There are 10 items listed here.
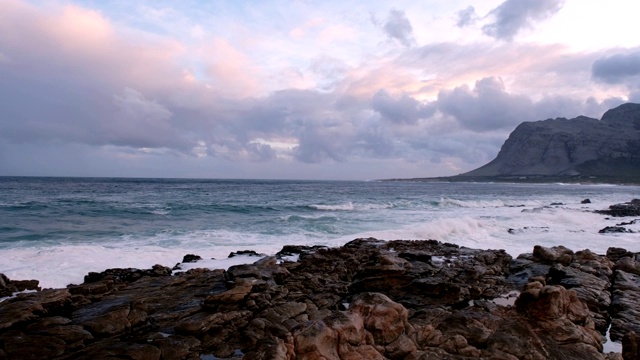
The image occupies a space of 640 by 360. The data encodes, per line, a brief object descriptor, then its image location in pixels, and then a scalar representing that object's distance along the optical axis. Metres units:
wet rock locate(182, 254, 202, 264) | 17.19
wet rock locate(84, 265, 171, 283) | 13.51
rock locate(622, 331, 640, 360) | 7.85
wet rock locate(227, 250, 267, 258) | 18.45
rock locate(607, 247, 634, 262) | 17.47
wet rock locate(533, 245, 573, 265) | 15.28
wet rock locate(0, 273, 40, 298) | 11.73
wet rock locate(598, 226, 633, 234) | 29.06
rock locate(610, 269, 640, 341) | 9.35
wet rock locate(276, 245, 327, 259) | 17.72
